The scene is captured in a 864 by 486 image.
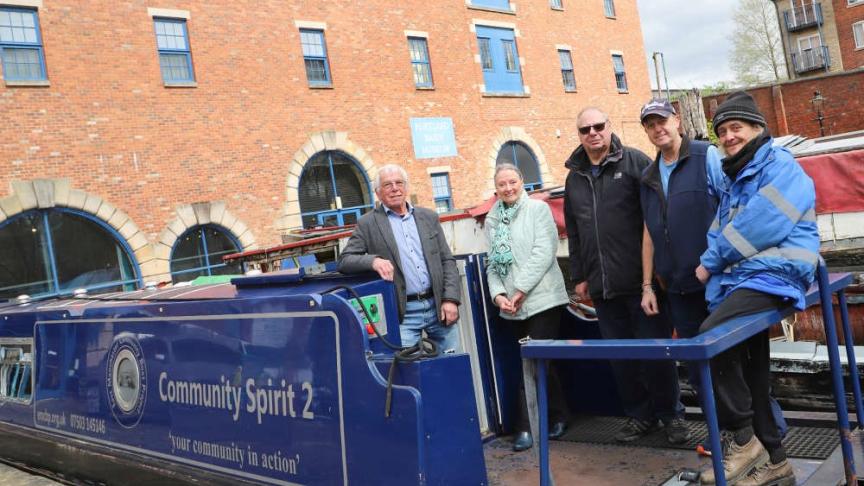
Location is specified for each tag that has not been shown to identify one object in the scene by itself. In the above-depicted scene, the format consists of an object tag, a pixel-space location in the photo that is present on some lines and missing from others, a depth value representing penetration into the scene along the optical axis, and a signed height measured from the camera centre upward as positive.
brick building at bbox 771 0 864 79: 43.19 +9.61
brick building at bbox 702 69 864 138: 28.64 +3.63
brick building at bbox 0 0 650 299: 14.38 +3.75
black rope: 2.90 -0.39
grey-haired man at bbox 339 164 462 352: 4.12 -0.02
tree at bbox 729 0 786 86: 46.69 +9.91
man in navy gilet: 3.47 +0.04
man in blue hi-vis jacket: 2.79 -0.24
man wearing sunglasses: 3.89 -0.18
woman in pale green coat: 4.05 -0.15
